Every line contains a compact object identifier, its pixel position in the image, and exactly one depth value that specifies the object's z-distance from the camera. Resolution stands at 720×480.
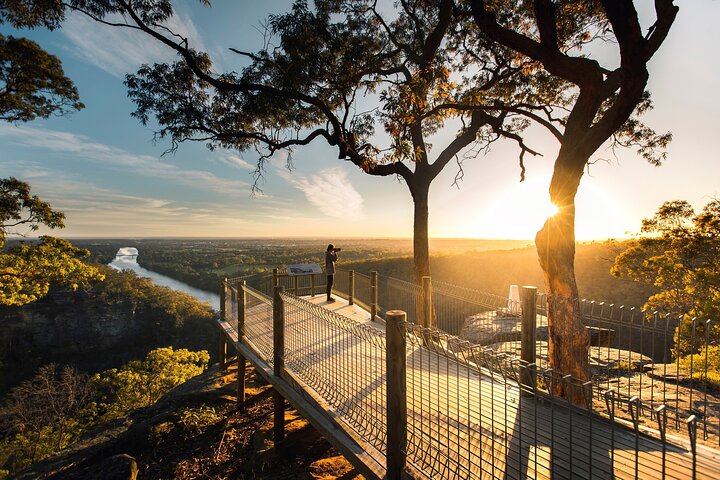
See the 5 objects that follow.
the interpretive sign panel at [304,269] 14.36
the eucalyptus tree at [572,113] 5.92
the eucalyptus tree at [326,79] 11.57
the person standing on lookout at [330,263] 12.87
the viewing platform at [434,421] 3.30
